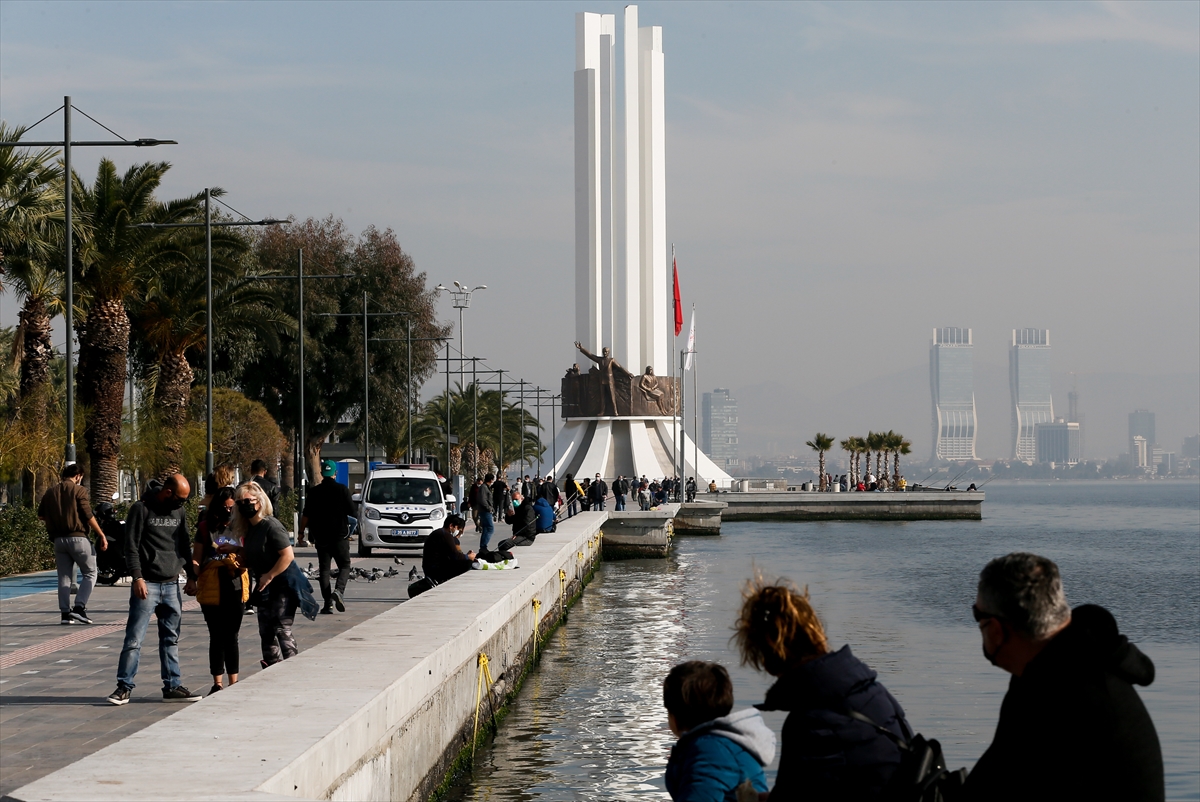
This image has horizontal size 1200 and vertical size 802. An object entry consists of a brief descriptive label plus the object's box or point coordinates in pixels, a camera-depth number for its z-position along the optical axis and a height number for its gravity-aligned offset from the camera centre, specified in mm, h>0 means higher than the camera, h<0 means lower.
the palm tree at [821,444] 96500 -166
